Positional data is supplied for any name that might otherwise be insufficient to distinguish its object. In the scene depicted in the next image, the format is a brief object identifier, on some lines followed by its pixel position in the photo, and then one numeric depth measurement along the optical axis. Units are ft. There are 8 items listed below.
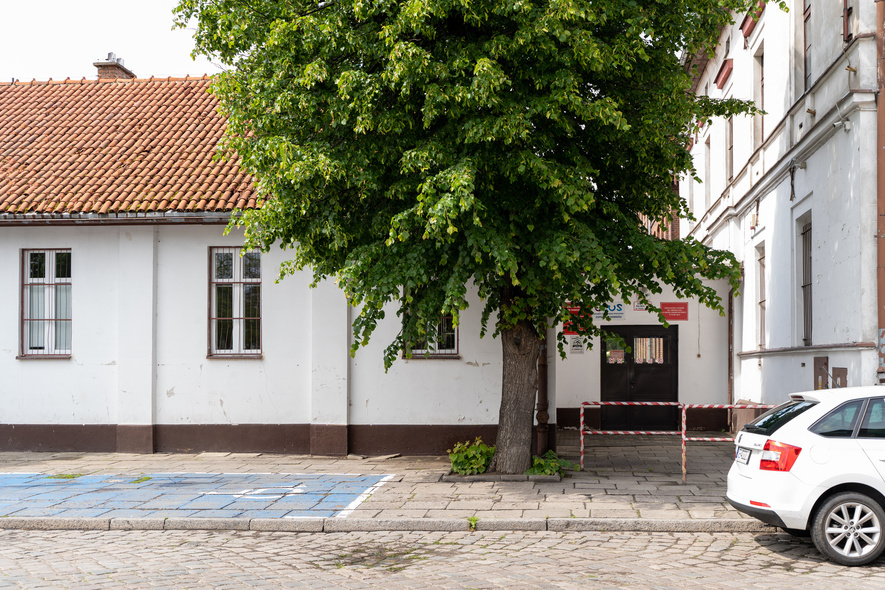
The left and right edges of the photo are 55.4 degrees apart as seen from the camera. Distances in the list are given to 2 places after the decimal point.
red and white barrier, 36.29
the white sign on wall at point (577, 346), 59.98
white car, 23.36
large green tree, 31.45
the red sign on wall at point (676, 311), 59.93
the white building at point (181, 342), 46.01
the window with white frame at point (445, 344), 46.42
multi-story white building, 34.19
